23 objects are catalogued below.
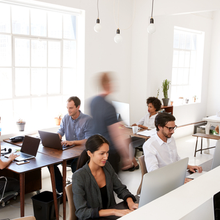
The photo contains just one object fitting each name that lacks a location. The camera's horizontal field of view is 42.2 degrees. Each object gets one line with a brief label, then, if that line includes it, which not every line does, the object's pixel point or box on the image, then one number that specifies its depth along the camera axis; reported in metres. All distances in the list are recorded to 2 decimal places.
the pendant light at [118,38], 4.48
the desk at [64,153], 3.48
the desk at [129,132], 4.72
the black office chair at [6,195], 3.21
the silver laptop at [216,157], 2.47
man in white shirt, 2.94
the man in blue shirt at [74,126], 4.04
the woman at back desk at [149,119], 5.28
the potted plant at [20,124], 4.64
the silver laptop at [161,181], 1.63
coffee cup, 4.81
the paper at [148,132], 4.70
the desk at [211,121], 6.74
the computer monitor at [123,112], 5.02
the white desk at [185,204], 1.27
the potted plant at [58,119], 5.21
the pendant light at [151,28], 4.19
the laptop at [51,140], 3.74
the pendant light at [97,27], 4.22
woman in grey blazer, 2.15
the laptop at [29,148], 3.51
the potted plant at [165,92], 7.00
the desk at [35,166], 3.07
